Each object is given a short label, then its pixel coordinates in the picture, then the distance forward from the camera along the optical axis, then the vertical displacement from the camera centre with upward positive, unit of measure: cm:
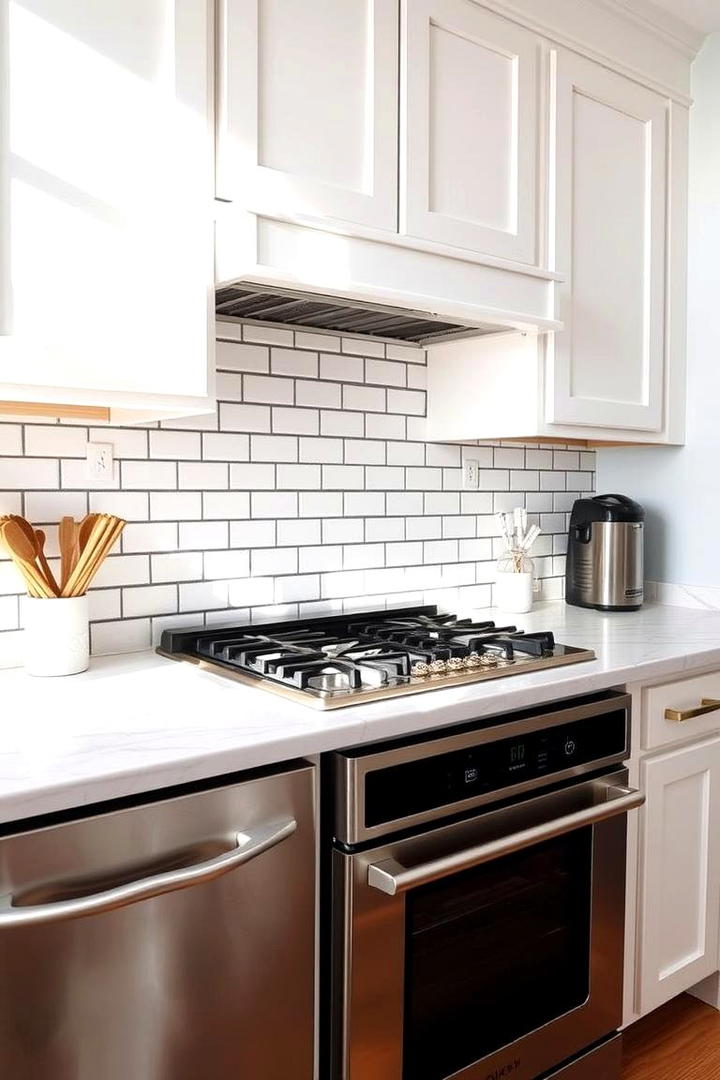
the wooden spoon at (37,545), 160 -9
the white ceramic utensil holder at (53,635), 160 -26
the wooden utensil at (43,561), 160 -12
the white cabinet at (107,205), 133 +47
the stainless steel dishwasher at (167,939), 107 -59
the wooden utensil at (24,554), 153 -10
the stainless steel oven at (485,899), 137 -72
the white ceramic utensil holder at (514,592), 239 -26
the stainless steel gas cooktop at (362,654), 151 -31
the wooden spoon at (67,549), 163 -10
